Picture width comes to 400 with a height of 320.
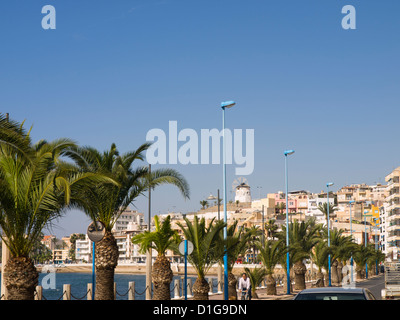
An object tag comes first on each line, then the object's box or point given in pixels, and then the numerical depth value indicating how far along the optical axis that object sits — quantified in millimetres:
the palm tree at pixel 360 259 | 72812
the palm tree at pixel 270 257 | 38019
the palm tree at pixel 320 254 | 52438
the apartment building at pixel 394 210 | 119062
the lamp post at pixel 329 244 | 55138
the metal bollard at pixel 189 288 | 33544
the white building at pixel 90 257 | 193550
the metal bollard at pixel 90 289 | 23948
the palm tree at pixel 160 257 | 25344
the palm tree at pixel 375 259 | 83812
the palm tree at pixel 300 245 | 42562
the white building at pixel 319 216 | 185788
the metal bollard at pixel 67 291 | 22281
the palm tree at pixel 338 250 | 58406
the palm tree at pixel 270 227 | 138338
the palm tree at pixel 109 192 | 22719
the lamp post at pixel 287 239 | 39159
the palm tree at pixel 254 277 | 34594
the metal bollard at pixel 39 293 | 21414
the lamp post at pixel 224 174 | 27750
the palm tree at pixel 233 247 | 27964
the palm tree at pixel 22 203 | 15570
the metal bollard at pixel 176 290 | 31827
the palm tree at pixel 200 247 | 26156
